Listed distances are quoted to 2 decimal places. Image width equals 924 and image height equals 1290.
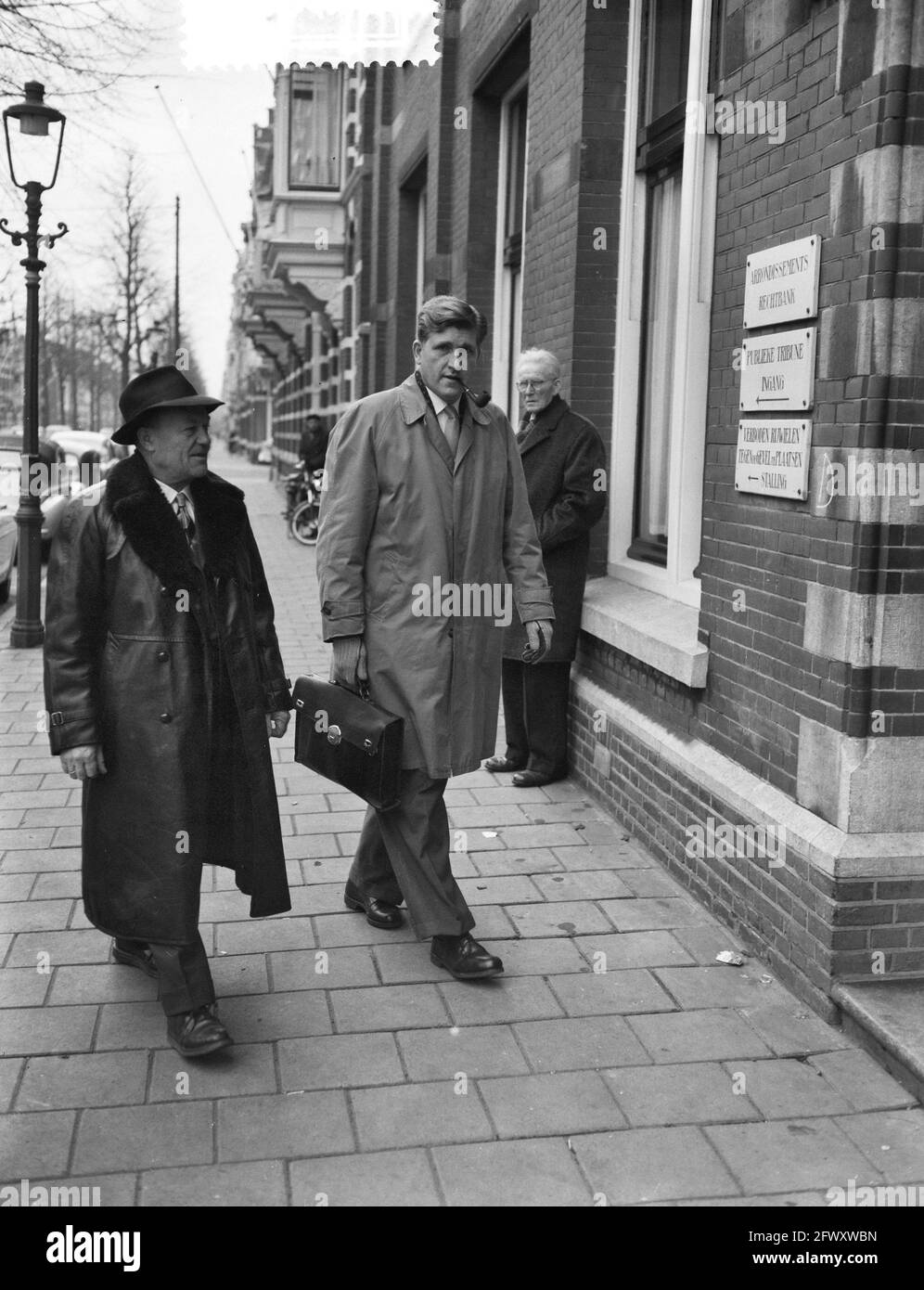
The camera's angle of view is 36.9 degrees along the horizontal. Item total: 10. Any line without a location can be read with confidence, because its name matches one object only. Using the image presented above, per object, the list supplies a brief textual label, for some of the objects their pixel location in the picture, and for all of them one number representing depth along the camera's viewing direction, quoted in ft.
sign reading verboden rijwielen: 14.42
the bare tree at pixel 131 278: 151.94
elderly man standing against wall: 21.97
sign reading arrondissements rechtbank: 14.17
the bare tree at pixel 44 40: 28.09
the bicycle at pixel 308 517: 67.31
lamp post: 35.12
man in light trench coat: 14.70
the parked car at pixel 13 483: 52.16
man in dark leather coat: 12.93
